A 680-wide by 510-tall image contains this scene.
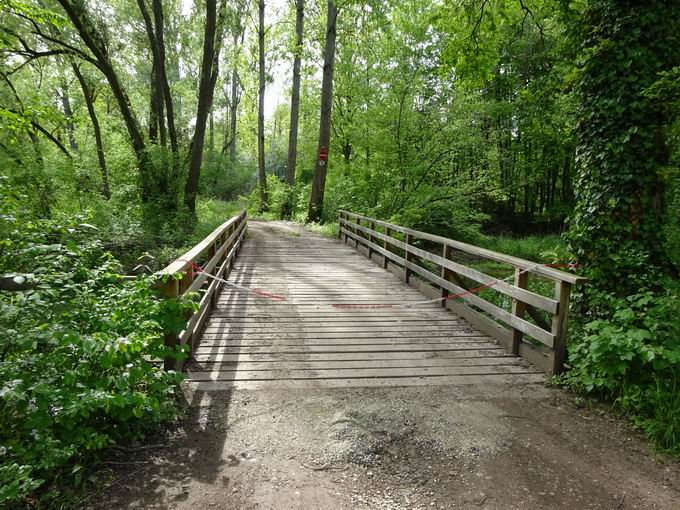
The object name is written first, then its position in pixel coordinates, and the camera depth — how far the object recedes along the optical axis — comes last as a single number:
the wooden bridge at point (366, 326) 3.92
